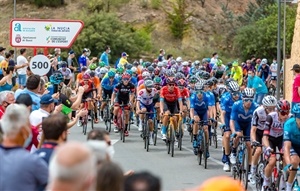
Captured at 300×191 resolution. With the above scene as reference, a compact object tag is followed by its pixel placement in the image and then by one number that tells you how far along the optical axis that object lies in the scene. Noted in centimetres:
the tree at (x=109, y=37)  5306
